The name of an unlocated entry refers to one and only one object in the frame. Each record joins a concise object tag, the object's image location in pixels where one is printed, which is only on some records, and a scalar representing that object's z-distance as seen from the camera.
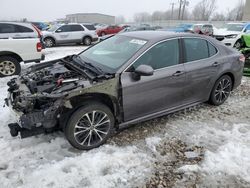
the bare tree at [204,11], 61.88
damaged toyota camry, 2.55
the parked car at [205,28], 14.44
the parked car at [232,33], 10.06
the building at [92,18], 64.51
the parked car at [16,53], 5.76
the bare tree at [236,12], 62.74
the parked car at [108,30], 19.69
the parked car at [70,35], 12.41
